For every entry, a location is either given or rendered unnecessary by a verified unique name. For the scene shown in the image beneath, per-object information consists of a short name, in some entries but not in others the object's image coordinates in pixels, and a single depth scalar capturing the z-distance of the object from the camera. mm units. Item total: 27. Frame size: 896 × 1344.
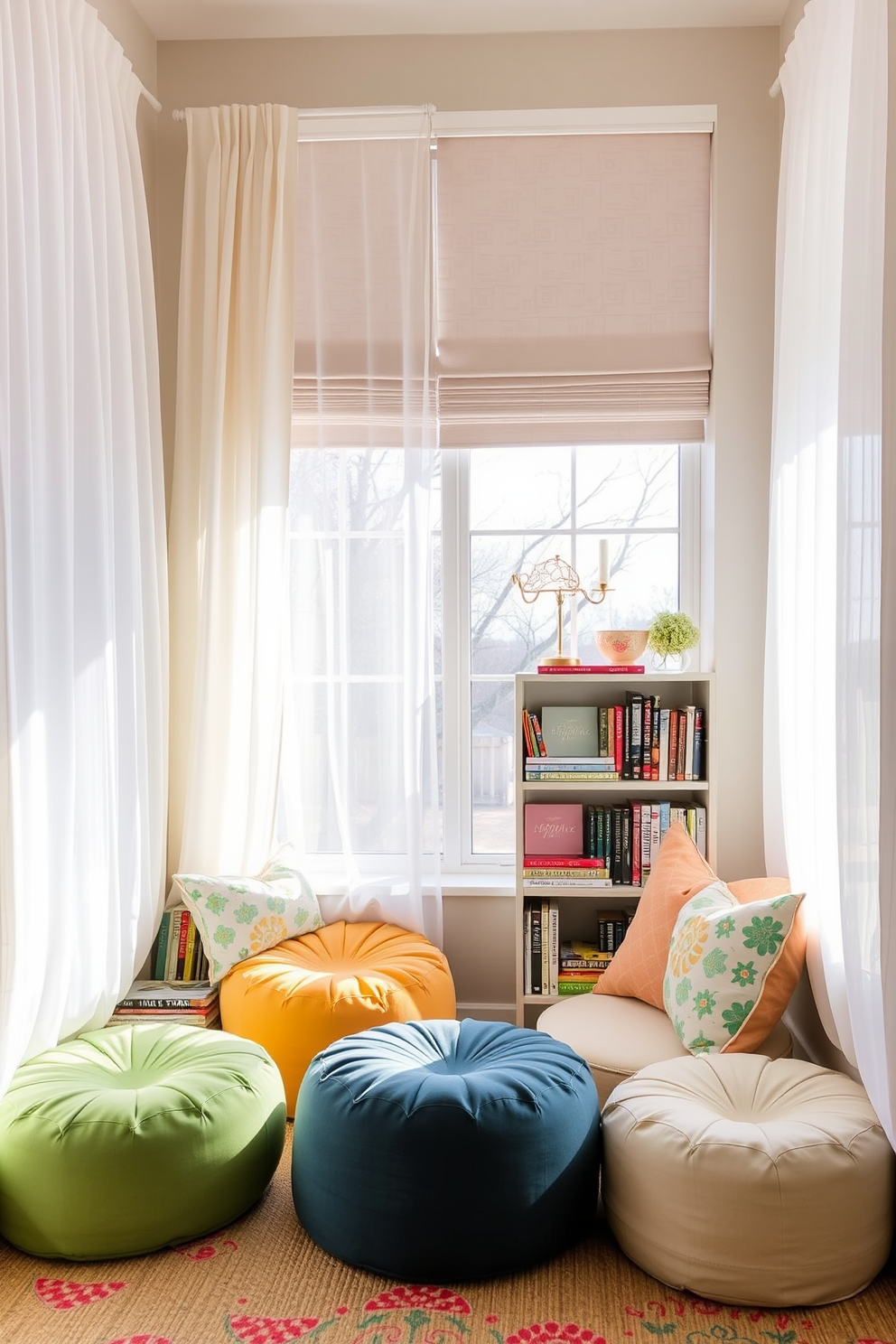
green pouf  1962
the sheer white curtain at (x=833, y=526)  1926
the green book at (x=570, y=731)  2918
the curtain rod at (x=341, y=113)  2941
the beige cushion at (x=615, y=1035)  2355
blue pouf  1877
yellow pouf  2508
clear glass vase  3166
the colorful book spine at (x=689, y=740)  2887
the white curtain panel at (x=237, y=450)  2943
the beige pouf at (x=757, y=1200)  1835
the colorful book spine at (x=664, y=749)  2891
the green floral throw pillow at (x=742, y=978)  2322
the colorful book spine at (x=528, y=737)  2908
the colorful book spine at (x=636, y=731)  2896
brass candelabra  3020
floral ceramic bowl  2900
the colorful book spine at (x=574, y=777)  2879
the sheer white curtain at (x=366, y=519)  2977
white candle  2943
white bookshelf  2867
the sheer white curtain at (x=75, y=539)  2137
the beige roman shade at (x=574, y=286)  3023
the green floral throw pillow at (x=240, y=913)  2746
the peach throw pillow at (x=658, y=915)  2588
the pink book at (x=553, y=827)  2922
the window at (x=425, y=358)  2982
